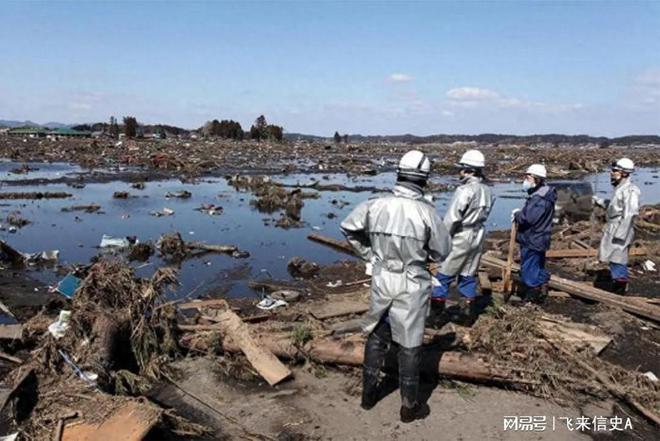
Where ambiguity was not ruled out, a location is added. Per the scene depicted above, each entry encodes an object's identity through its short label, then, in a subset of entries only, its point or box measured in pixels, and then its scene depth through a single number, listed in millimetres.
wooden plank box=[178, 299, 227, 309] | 7055
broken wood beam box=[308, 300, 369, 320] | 6664
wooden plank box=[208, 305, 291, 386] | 4992
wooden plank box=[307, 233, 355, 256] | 11959
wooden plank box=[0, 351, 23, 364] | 5445
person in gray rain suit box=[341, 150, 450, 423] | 4055
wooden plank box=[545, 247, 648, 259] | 10328
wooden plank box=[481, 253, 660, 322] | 6934
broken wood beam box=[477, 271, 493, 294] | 7988
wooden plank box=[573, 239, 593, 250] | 10876
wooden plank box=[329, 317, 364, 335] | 5672
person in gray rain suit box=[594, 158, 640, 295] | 7254
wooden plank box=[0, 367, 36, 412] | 4230
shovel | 7458
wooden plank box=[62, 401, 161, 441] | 3768
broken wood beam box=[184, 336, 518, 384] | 4852
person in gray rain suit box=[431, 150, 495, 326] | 5882
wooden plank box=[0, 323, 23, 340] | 5754
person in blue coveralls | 6906
